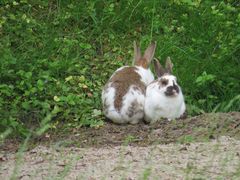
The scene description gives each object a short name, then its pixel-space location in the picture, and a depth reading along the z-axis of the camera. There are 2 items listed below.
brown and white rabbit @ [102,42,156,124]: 14.93
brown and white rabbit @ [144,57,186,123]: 14.92
